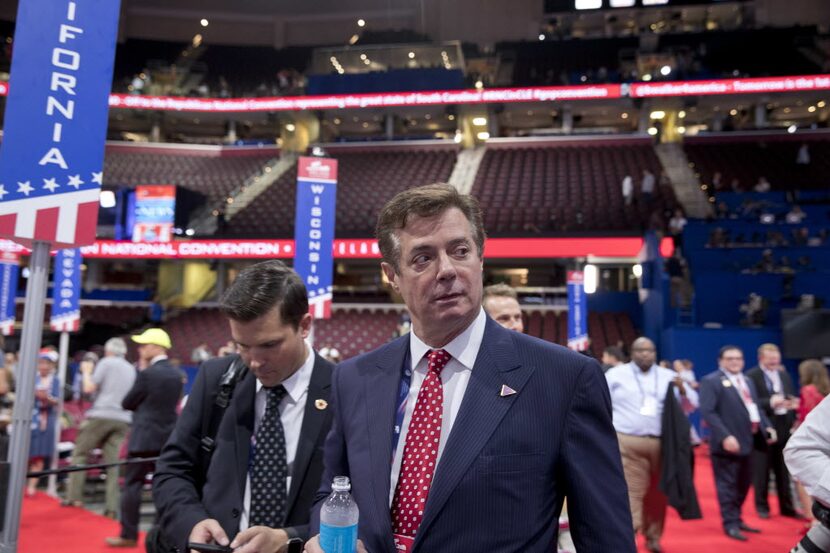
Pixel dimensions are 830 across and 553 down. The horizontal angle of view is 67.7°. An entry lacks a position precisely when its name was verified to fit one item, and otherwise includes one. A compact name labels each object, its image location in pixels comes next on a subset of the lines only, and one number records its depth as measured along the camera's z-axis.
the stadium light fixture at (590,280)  15.66
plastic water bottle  1.41
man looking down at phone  2.06
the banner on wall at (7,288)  9.92
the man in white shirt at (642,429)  5.44
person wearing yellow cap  5.57
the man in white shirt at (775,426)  6.70
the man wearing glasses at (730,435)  5.94
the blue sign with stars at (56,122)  2.21
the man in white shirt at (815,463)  2.19
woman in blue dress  7.08
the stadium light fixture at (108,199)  18.98
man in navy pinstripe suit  1.42
